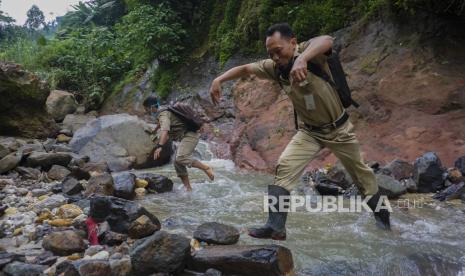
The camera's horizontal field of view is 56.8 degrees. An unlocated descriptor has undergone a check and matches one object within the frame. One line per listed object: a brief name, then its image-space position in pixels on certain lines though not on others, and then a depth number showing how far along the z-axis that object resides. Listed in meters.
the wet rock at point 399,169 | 6.07
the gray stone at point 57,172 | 7.20
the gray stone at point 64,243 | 3.63
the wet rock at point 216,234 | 3.83
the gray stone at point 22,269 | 3.15
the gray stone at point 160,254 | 3.22
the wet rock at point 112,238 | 3.93
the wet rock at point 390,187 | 5.55
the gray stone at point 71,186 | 5.99
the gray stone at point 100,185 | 5.80
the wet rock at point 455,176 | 5.67
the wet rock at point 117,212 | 4.20
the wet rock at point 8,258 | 3.25
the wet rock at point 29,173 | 7.13
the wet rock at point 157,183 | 6.59
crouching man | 6.71
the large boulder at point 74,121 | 12.00
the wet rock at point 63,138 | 10.53
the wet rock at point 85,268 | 3.12
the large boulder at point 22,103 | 10.04
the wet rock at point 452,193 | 5.36
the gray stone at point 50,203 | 5.22
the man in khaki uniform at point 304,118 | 3.56
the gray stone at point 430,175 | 5.74
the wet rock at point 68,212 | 4.76
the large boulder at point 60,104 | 13.32
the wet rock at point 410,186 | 5.78
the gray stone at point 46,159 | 7.55
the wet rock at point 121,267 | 3.21
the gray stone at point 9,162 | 7.19
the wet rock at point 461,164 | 5.78
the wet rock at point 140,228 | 4.03
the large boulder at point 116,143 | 9.02
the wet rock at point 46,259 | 3.39
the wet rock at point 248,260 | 3.18
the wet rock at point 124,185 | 5.97
